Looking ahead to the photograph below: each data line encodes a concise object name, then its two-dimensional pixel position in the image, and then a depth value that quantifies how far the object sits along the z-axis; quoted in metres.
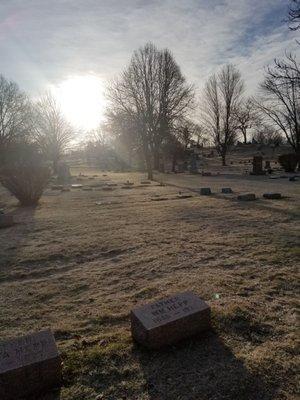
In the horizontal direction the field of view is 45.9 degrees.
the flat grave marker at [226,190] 15.61
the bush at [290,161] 28.55
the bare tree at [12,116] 41.72
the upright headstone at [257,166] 28.03
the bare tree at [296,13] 9.66
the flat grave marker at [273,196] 12.83
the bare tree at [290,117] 31.63
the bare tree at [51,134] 41.28
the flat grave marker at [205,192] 15.36
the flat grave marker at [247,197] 12.70
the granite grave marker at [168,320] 3.27
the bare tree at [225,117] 44.25
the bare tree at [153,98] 29.92
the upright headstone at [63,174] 28.20
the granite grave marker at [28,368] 2.70
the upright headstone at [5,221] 9.41
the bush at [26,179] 13.24
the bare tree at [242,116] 44.72
